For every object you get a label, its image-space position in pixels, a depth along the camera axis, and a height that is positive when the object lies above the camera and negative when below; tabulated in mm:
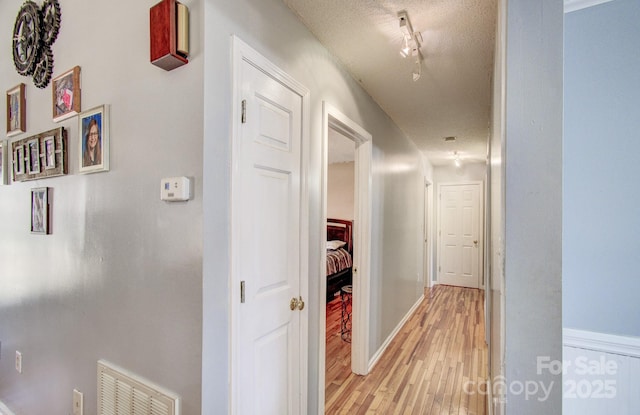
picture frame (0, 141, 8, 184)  1912 +309
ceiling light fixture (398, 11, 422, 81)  1483 +964
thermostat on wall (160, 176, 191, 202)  1008 +67
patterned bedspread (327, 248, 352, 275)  4277 -847
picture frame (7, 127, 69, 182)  1496 +297
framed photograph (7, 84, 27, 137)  1733 +599
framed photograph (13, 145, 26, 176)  1757 +294
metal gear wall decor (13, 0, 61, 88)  1552 +973
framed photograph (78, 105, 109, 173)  1290 +319
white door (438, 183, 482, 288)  5586 -540
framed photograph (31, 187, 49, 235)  1580 -17
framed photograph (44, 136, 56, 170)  1532 +300
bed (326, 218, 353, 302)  4355 -776
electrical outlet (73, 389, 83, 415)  1380 -966
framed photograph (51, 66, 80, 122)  1404 +580
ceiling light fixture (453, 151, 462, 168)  4831 +900
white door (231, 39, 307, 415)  1171 -188
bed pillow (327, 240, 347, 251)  4846 -649
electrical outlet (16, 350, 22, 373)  1755 -969
